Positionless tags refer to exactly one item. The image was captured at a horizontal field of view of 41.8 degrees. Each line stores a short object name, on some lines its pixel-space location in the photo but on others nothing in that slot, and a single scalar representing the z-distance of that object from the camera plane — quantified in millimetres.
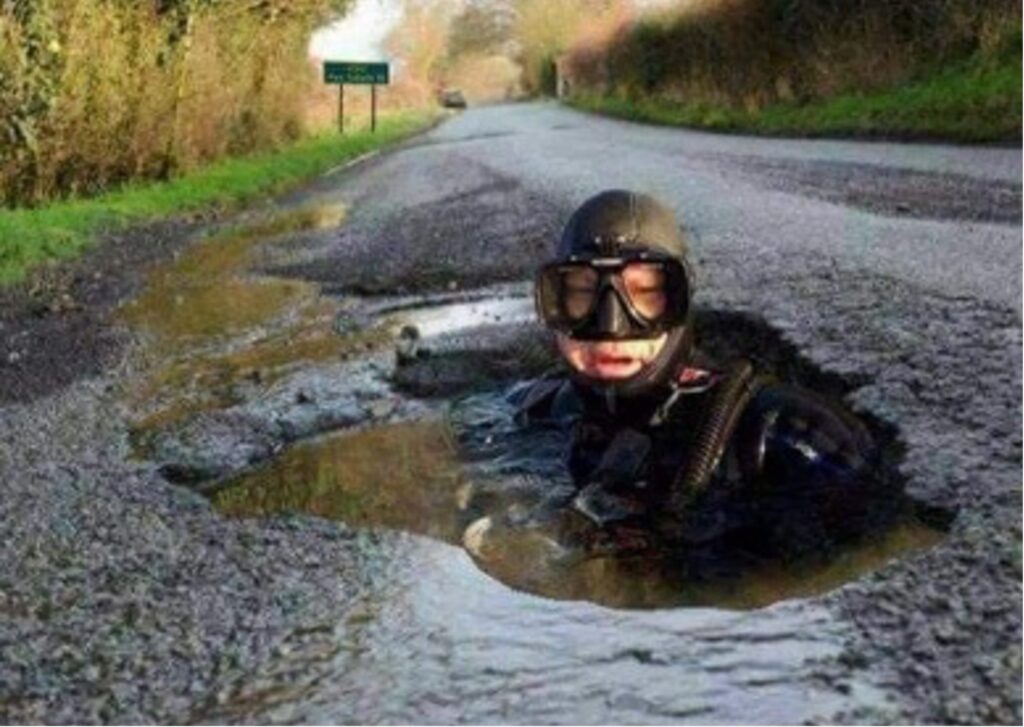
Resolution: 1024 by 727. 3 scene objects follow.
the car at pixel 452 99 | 85312
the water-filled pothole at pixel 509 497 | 2885
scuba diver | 3334
